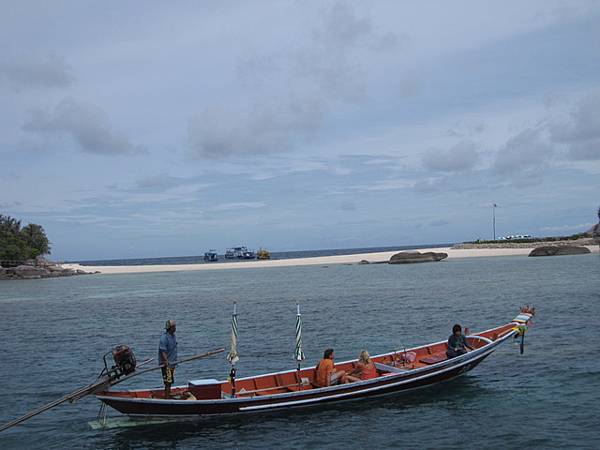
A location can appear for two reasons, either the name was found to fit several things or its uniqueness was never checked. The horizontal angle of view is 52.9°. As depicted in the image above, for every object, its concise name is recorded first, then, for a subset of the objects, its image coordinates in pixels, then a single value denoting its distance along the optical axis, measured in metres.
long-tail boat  17.92
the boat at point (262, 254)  170.75
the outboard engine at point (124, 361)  17.66
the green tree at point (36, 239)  122.47
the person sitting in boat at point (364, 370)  20.36
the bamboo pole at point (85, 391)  16.56
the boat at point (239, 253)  181.50
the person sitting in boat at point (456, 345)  21.57
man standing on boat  18.16
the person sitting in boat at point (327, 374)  19.58
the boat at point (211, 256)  181.25
